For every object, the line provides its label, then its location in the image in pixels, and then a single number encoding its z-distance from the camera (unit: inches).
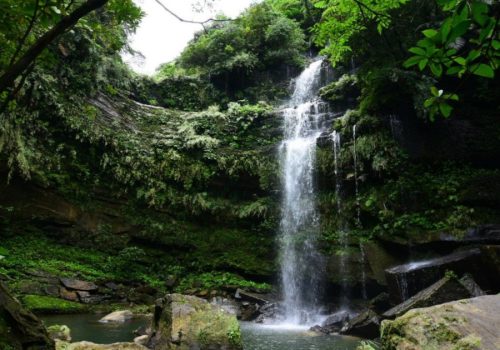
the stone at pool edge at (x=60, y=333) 237.3
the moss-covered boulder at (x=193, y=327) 220.2
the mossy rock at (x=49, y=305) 344.2
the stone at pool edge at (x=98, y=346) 195.0
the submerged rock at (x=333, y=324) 334.2
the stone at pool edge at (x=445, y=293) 263.6
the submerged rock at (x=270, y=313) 402.0
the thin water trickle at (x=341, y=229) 433.8
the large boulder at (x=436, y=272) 291.3
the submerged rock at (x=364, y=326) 306.5
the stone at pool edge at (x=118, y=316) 343.3
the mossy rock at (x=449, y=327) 128.0
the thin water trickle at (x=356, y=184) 450.0
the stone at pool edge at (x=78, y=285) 394.6
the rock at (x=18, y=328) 135.6
